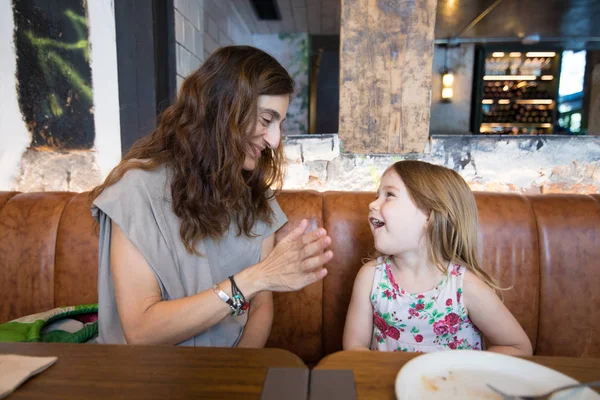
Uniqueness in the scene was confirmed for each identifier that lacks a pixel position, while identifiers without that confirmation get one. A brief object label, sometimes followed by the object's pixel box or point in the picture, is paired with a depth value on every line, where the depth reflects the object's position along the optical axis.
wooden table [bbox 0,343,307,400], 0.54
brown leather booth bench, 1.45
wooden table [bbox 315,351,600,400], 0.56
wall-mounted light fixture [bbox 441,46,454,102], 7.82
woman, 0.92
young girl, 1.19
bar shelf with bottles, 7.41
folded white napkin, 0.54
